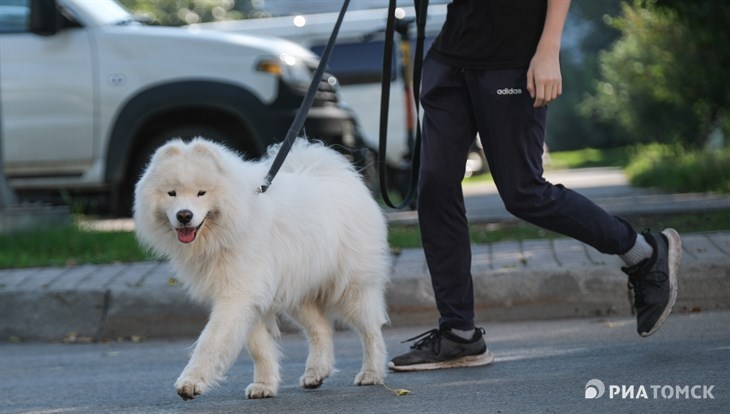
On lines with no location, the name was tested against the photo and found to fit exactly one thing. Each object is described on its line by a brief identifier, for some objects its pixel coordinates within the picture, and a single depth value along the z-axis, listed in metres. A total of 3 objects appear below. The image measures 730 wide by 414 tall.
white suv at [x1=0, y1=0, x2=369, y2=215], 21.12
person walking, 10.08
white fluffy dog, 9.77
